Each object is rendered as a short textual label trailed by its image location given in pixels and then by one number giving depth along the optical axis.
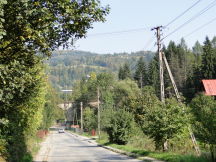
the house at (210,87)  60.66
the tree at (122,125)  34.03
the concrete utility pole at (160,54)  23.56
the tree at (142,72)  114.74
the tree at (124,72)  129.88
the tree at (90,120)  71.80
